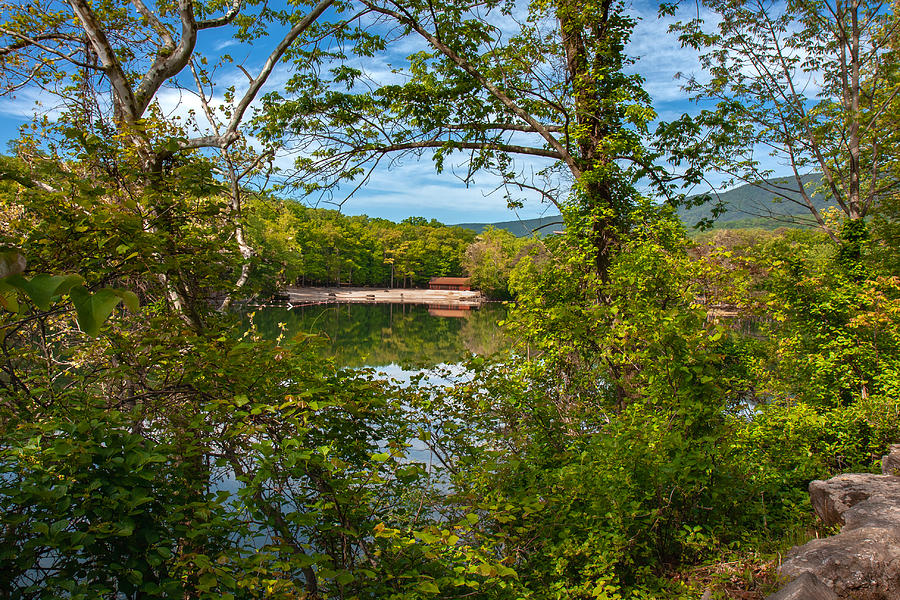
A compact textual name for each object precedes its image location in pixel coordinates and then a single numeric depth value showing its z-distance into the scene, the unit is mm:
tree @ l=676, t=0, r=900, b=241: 10820
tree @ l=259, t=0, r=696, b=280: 7148
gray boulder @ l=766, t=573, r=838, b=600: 2358
